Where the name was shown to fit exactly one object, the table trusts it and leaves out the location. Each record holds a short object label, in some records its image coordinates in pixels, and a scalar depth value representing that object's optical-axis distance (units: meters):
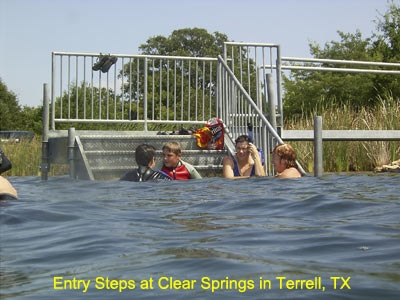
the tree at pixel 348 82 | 24.07
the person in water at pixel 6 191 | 6.56
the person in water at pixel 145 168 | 9.25
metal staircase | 10.79
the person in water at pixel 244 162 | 10.12
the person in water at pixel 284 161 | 9.30
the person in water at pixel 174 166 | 9.77
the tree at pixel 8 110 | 46.03
